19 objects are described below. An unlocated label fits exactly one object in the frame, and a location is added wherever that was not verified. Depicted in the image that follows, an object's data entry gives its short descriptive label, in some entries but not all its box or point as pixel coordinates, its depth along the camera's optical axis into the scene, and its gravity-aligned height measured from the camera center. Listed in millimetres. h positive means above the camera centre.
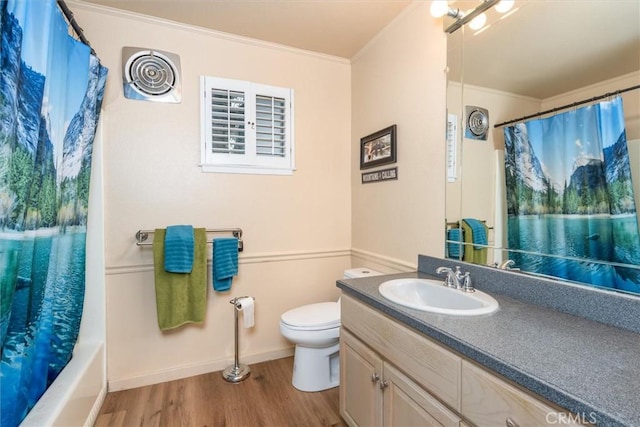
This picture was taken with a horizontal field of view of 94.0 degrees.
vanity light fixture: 1454 +1032
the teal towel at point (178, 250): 1919 -209
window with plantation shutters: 2121 +671
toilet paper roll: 2066 -637
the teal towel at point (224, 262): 2057 -306
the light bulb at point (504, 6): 1351 +977
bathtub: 1210 -805
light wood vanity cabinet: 766 -546
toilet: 1846 -805
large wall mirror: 1013 +420
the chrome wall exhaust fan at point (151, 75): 1935 +948
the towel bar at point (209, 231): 1960 -115
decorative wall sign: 2027 +312
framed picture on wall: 2016 +509
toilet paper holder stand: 2070 -1092
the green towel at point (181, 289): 1940 -474
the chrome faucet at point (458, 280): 1358 -290
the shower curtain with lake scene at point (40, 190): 1000 +113
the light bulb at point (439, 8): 1532 +1088
